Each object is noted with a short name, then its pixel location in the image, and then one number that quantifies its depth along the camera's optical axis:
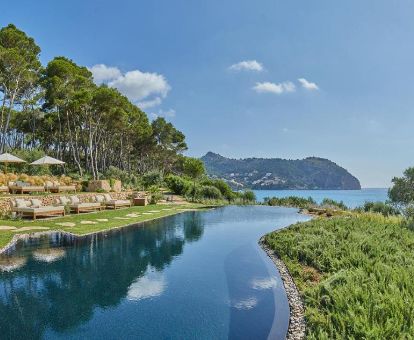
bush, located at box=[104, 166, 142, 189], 33.12
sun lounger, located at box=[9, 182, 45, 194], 18.95
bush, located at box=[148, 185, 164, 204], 24.64
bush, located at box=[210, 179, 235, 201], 33.15
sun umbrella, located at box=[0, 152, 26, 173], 19.77
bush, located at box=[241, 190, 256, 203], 31.92
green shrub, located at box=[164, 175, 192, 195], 32.31
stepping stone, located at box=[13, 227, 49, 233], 12.20
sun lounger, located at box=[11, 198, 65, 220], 14.80
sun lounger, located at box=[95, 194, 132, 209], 19.74
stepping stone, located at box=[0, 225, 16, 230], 12.49
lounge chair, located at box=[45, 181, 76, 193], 20.53
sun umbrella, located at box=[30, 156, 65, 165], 21.97
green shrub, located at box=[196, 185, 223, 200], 31.31
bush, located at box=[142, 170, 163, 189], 36.12
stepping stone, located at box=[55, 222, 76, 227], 13.65
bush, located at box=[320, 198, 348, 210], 25.02
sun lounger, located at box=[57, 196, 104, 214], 17.23
